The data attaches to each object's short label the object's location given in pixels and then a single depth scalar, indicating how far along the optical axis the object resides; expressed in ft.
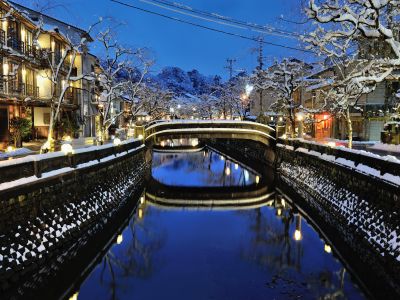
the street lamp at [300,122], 118.01
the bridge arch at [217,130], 132.46
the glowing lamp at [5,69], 105.60
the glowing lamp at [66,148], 53.62
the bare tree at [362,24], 44.46
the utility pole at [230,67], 321.52
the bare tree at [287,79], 134.10
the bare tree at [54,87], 71.88
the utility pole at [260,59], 212.56
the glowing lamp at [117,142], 84.09
